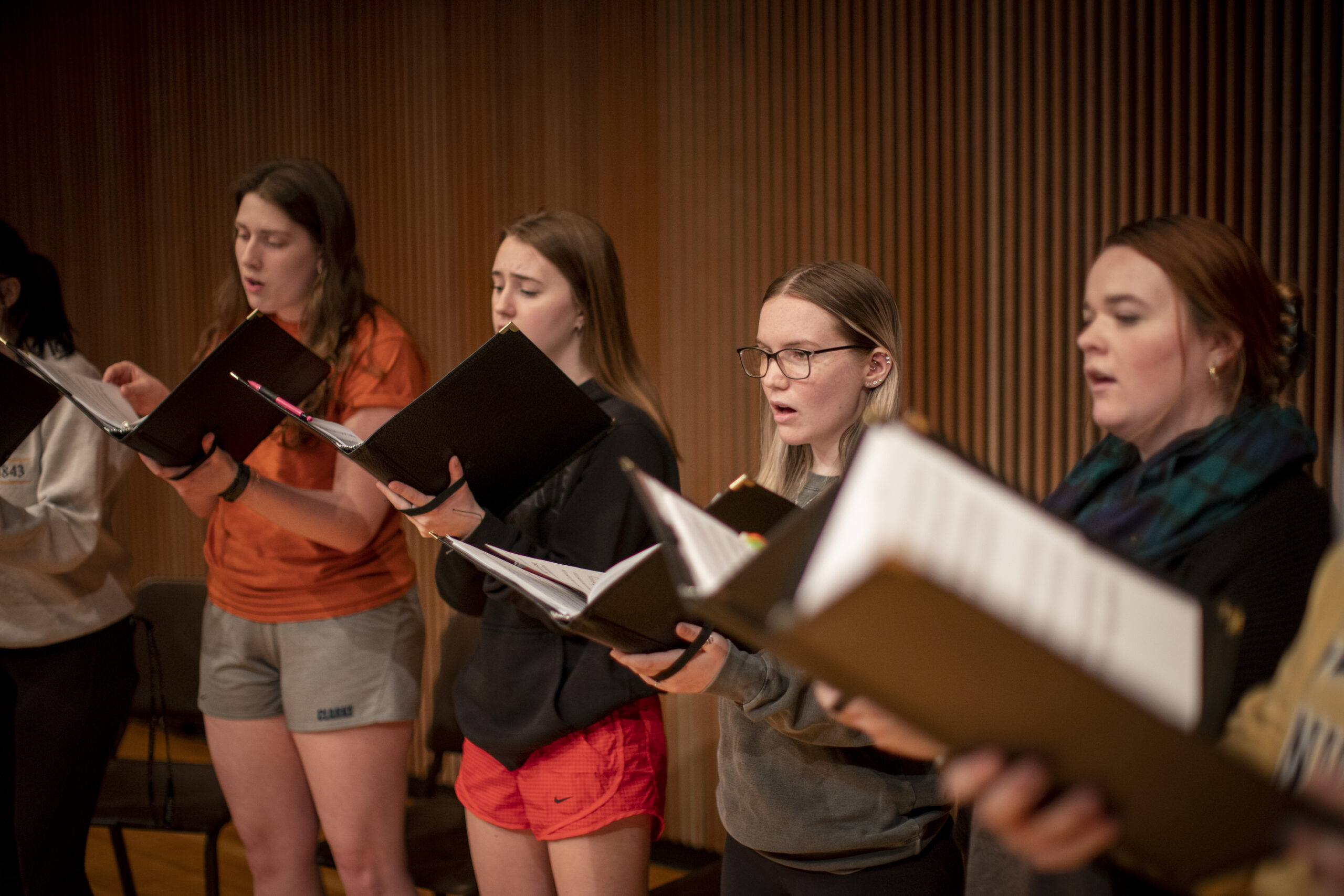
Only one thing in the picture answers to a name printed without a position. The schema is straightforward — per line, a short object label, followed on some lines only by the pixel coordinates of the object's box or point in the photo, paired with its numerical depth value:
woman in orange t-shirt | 2.08
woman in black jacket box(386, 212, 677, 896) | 1.78
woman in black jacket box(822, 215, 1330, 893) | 1.03
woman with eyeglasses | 1.48
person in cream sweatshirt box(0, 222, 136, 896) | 2.21
